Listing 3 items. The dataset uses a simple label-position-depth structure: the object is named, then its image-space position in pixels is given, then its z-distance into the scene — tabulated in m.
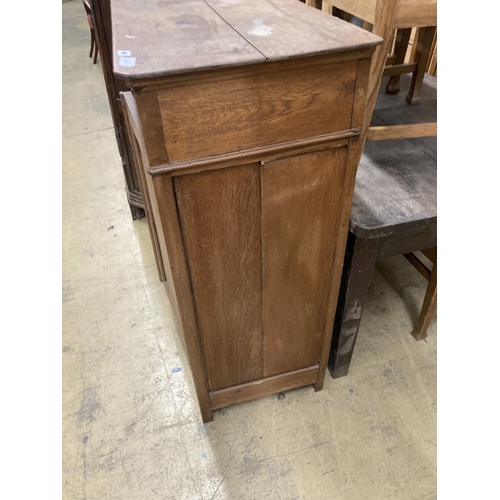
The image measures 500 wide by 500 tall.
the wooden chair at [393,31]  0.96
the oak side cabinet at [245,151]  0.73
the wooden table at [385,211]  1.11
